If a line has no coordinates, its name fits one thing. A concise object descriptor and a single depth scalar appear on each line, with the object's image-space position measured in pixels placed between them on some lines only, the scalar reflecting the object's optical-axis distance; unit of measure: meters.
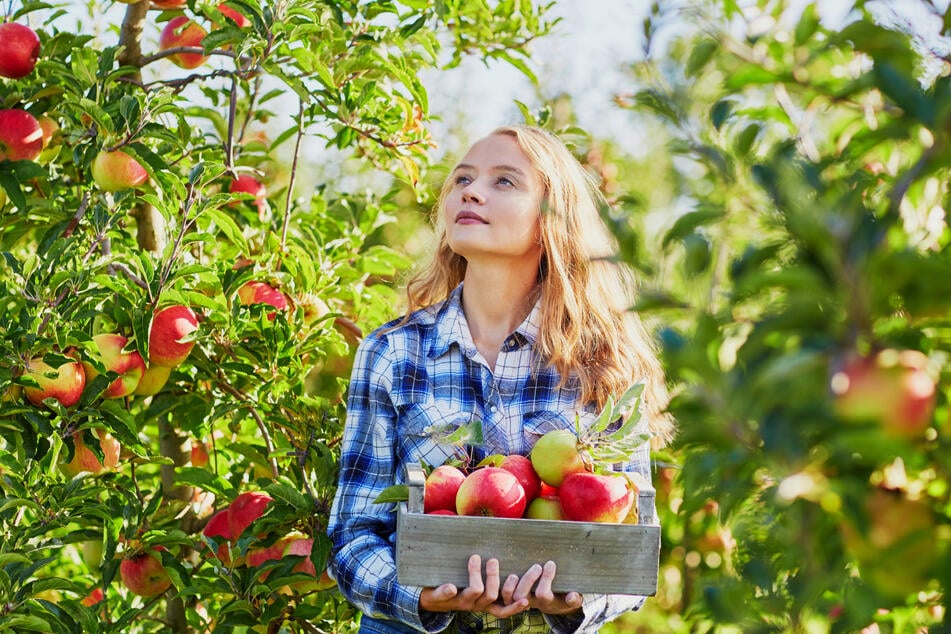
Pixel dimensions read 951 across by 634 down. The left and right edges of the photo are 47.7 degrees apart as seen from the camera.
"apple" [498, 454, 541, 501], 1.55
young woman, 1.74
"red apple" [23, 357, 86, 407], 1.88
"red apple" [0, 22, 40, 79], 2.13
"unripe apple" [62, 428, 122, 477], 2.04
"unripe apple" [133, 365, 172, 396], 2.09
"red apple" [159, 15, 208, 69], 2.39
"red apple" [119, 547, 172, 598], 2.10
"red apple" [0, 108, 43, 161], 2.13
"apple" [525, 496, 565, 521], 1.53
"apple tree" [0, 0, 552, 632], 1.92
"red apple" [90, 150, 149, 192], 2.07
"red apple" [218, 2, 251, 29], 2.28
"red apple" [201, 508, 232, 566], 2.09
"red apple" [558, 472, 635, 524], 1.47
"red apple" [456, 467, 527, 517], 1.46
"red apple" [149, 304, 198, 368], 1.99
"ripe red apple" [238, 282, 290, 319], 2.19
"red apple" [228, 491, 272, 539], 2.02
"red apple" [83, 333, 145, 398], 1.97
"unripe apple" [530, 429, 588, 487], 1.53
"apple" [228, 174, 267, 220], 2.48
